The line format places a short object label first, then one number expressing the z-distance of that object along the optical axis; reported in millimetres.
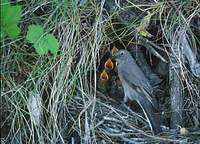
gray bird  3118
